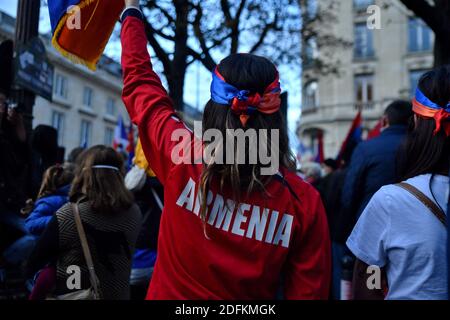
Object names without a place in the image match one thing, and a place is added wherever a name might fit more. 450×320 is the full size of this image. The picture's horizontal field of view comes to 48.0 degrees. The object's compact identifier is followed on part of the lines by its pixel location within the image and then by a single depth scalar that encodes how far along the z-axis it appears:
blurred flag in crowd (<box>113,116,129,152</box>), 14.04
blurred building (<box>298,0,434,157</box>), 32.28
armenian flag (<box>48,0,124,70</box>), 2.48
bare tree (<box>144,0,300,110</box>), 7.31
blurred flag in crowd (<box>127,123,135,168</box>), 9.27
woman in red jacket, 1.76
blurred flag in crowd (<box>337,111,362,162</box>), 6.70
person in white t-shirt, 1.83
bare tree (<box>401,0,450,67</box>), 5.83
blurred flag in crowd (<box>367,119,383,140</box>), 6.75
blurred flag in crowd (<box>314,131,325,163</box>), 11.24
